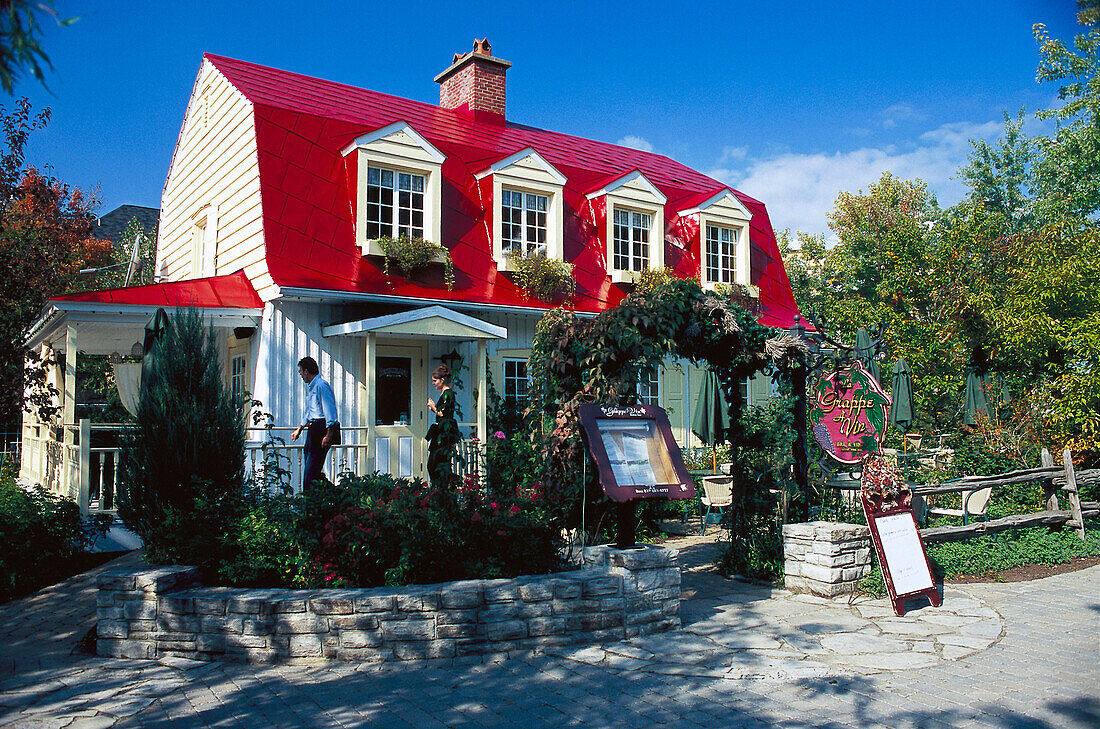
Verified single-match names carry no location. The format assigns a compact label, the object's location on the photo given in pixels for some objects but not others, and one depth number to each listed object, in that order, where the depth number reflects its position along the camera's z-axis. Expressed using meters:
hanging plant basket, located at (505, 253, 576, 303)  12.30
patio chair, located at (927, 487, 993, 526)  8.85
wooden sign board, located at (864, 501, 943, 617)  6.27
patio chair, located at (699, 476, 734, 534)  9.18
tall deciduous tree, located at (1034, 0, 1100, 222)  20.34
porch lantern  11.47
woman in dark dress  8.03
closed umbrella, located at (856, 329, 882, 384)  10.75
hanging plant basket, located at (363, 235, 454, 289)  11.06
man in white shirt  7.88
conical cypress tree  5.88
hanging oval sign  7.56
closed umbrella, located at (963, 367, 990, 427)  13.61
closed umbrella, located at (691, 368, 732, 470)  11.32
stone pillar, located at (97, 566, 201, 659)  5.20
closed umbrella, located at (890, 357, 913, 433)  12.37
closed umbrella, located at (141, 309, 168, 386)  6.52
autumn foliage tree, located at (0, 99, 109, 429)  9.38
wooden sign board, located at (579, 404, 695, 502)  5.81
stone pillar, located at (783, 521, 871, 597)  6.62
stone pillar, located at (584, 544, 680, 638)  5.63
